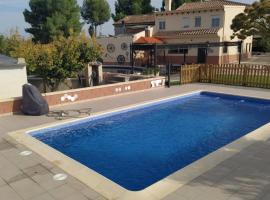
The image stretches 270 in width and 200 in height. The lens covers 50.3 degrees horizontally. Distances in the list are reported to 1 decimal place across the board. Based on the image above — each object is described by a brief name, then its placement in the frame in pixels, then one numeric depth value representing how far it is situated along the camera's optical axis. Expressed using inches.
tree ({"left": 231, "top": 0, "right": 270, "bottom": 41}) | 1115.7
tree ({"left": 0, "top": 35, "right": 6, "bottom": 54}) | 1309.5
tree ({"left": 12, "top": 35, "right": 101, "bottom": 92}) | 685.9
